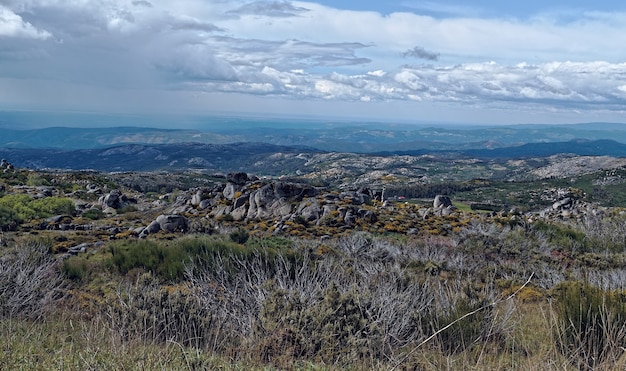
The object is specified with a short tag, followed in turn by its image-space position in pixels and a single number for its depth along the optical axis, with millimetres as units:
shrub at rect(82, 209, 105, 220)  31188
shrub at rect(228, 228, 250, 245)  18695
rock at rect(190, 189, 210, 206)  34500
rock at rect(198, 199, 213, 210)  33500
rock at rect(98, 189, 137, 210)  36219
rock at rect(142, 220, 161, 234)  22703
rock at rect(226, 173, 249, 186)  35622
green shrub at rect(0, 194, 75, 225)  26484
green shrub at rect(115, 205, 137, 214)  34906
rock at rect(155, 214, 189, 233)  23648
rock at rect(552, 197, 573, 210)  48503
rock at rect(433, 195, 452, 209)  42319
